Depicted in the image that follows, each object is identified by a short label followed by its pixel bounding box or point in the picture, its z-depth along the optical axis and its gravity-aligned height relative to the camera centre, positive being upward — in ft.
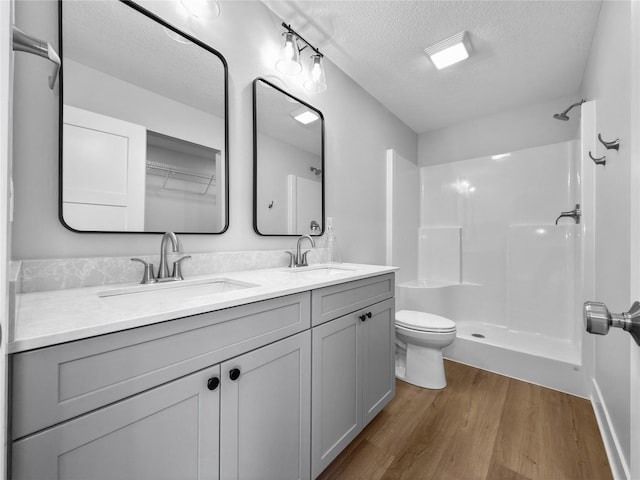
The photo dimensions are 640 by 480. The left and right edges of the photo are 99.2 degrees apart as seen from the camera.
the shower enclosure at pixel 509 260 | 7.27 -0.65
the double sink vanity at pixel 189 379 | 1.72 -1.19
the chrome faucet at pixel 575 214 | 7.38 +0.73
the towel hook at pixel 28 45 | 1.40 +1.03
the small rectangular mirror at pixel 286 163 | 5.01 +1.57
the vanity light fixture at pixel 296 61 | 5.16 +3.52
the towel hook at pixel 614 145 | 3.92 +1.40
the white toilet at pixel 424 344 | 6.24 -2.46
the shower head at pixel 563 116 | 6.86 +3.16
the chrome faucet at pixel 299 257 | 5.43 -0.34
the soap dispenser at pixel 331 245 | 6.44 -0.11
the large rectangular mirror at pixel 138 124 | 3.15 +1.56
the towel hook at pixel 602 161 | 4.69 +1.39
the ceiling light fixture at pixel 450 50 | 5.84 +4.27
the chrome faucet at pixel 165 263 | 3.60 -0.31
